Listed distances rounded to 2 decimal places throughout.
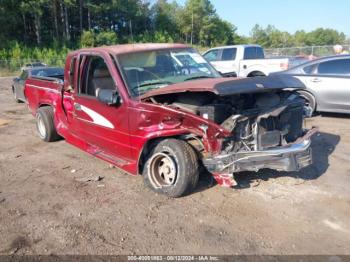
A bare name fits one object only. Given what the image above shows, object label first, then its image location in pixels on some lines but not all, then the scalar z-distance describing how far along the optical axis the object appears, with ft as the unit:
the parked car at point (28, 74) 42.48
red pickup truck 13.65
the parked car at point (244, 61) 41.20
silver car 27.32
